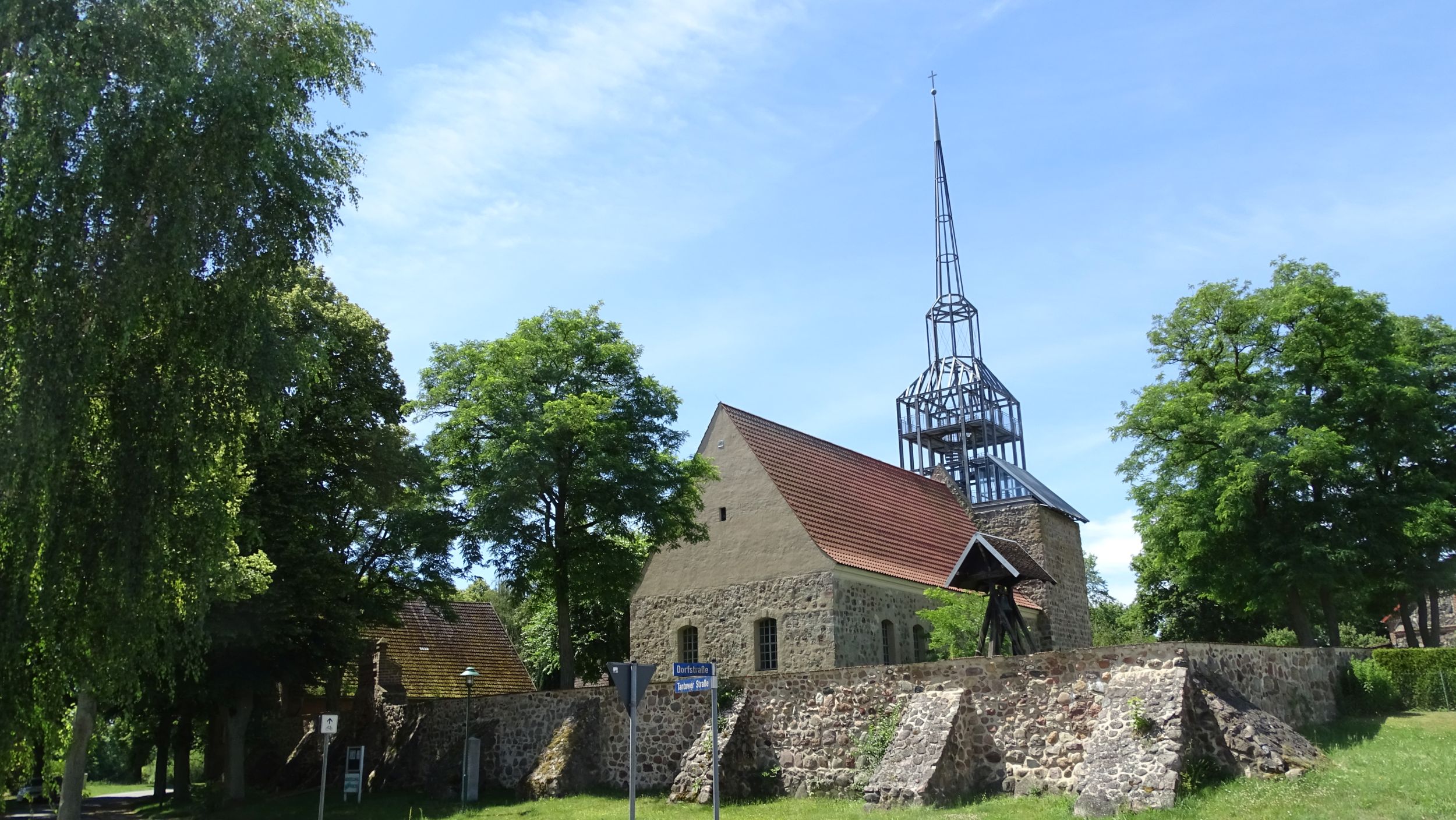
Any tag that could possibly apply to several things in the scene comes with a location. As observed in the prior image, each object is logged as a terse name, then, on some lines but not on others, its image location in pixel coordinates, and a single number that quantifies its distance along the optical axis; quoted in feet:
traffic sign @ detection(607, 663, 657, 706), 41.14
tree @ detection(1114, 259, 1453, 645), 84.02
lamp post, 76.84
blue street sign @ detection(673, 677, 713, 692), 43.57
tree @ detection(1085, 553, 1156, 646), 166.30
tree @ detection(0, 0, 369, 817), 37.11
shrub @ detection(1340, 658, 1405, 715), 63.52
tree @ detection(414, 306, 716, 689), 81.71
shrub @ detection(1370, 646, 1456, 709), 65.16
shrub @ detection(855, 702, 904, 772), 57.57
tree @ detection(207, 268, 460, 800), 81.41
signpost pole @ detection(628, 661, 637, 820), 39.96
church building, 82.94
